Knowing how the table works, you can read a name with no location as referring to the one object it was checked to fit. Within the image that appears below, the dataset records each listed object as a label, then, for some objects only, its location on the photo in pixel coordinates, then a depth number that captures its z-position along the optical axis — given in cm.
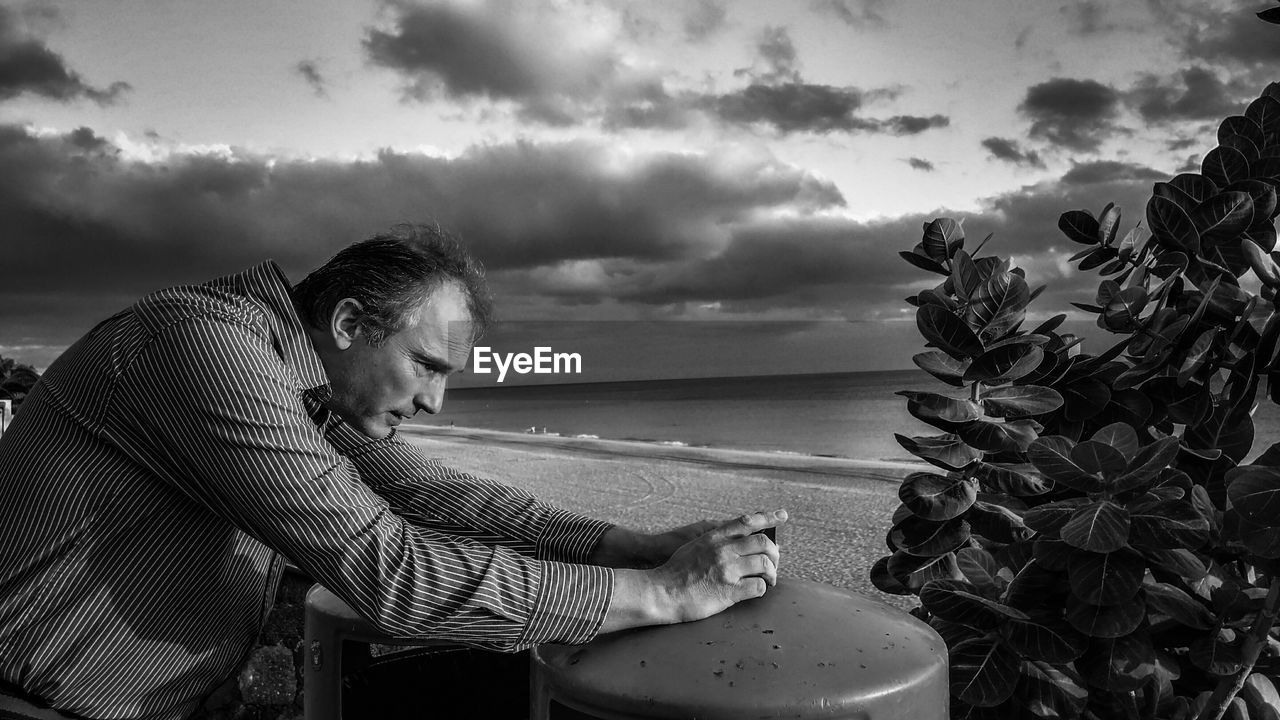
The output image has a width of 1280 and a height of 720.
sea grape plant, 156
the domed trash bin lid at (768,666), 121
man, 151
